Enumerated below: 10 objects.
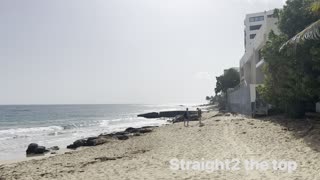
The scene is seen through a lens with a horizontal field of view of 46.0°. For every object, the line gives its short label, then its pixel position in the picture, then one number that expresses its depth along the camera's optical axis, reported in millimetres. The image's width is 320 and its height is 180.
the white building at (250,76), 37950
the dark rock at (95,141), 28650
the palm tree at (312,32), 16019
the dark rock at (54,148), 28328
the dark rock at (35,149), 26658
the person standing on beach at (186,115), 35438
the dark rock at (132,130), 38031
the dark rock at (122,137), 31136
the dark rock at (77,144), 28875
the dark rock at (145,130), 36731
